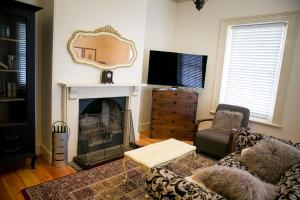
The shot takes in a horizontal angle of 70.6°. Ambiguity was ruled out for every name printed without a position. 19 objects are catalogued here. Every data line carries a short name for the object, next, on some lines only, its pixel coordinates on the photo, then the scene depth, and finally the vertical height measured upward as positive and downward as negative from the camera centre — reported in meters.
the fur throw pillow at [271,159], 2.00 -0.74
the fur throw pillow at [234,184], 1.36 -0.71
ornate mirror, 2.98 +0.31
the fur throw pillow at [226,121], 3.63 -0.73
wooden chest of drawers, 4.27 -0.78
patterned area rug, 2.32 -1.39
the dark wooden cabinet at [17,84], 2.52 -0.26
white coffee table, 2.36 -0.97
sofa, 1.15 -0.65
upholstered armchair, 3.37 -0.91
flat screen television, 4.17 +0.11
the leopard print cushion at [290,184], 1.37 -0.76
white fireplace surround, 2.97 -0.41
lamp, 2.00 +0.69
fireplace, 3.23 -1.02
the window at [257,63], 3.45 +0.32
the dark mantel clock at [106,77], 3.33 -0.12
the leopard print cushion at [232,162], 2.21 -0.90
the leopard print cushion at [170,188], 1.14 -0.63
